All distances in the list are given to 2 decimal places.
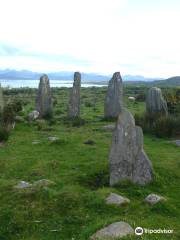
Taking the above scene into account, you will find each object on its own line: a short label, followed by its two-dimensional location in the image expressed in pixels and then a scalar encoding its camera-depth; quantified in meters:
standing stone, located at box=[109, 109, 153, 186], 7.59
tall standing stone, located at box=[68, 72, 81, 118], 16.81
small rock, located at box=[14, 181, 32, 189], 7.08
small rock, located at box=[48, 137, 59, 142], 11.58
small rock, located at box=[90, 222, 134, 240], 5.25
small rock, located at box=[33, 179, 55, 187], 7.23
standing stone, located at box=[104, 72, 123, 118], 16.67
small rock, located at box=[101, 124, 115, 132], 13.84
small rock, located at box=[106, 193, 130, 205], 6.51
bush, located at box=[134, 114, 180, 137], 13.02
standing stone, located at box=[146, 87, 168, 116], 15.12
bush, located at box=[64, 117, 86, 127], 15.18
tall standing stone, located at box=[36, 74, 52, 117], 17.18
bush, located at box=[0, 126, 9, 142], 12.04
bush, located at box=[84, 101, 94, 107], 23.18
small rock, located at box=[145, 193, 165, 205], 6.63
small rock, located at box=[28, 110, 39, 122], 15.85
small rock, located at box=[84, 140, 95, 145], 11.45
